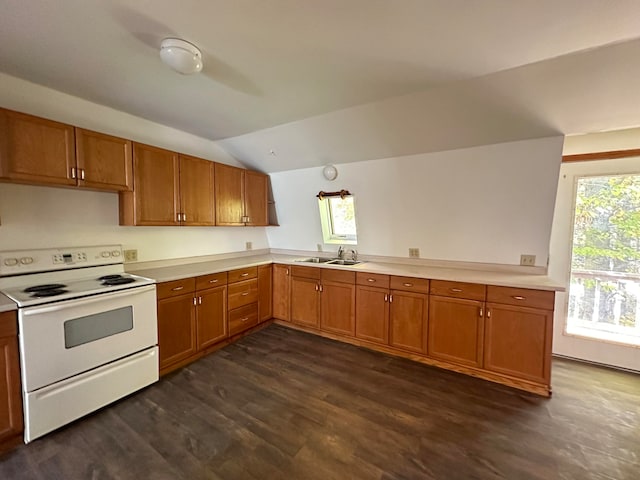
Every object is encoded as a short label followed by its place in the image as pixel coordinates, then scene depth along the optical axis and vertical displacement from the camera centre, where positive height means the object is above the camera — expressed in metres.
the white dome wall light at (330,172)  3.51 +0.72
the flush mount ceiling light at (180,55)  1.61 +1.05
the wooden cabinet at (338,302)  3.20 -0.93
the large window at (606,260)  2.67 -0.32
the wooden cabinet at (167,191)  2.54 +0.36
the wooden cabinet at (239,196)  3.35 +0.40
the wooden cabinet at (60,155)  1.83 +0.53
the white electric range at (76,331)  1.73 -0.78
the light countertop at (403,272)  2.39 -0.48
